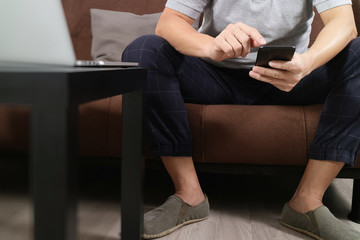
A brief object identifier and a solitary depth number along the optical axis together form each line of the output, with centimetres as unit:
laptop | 45
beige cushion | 152
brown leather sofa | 100
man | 90
